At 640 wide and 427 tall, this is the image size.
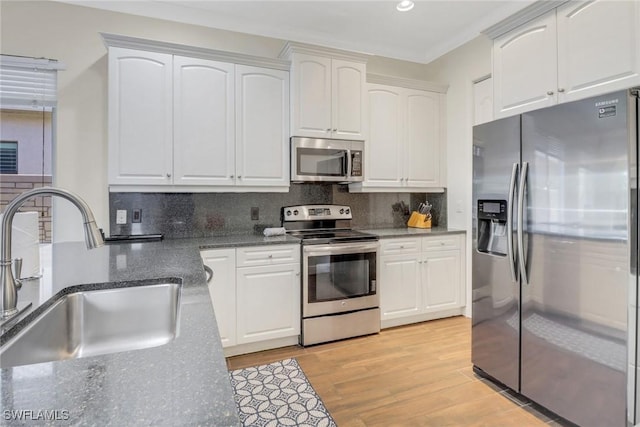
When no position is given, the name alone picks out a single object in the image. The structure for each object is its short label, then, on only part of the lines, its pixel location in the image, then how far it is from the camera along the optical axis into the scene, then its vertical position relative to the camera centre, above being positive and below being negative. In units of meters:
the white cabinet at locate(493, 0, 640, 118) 1.65 +0.88
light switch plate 2.78 -0.03
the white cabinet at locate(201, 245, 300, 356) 2.54 -0.65
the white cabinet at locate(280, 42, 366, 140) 2.95 +1.09
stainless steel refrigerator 1.50 -0.23
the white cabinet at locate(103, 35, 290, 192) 2.51 +0.73
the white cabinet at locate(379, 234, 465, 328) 3.12 -0.65
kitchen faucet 0.92 -0.07
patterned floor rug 1.86 -1.14
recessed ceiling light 2.80 +1.75
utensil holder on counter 3.61 -0.09
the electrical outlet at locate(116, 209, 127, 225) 2.73 -0.05
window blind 2.47 +0.97
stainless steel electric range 2.77 -0.64
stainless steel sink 1.04 -0.38
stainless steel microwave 2.96 +0.47
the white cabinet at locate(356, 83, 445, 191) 3.36 +0.75
